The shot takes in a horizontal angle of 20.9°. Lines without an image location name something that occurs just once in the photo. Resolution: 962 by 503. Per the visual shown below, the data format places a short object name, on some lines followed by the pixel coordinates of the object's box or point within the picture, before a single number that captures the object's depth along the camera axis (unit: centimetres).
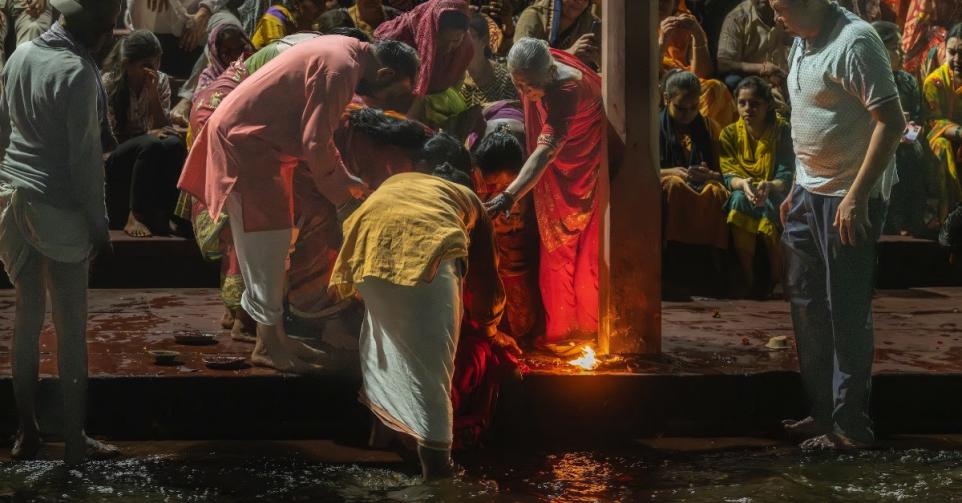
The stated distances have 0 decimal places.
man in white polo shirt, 1022
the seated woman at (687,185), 1567
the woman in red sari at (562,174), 1205
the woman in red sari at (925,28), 1939
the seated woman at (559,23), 1614
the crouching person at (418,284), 932
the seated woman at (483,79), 1371
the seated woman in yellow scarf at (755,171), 1576
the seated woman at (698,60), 1672
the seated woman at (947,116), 1709
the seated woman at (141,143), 1569
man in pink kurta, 1109
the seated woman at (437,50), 1276
